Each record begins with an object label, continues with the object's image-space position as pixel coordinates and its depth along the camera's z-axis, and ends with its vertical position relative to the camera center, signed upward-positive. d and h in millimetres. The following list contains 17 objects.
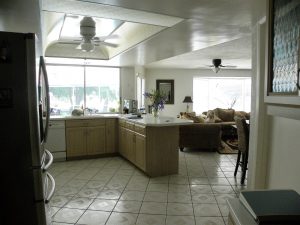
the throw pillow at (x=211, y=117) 6546 -552
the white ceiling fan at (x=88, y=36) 3679 +965
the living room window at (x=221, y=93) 9469 +216
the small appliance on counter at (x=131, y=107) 6074 -192
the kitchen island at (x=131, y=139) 4105 -765
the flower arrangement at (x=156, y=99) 4516 +0
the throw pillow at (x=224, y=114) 8102 -504
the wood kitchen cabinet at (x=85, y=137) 5184 -802
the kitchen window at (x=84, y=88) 6715 +317
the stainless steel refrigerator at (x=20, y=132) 1575 -205
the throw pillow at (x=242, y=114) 8152 -507
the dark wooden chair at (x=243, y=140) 3723 -635
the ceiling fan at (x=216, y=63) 6547 +944
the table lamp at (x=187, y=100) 8719 -40
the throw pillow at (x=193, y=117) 6094 -474
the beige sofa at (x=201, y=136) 5824 -873
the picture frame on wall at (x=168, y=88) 9116 +403
